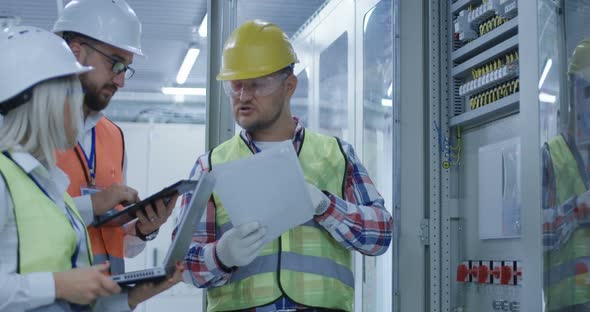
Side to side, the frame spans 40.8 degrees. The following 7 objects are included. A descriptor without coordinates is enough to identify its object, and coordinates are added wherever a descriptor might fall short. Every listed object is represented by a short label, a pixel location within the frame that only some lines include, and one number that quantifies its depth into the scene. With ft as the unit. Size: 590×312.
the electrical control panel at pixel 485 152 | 10.71
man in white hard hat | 8.03
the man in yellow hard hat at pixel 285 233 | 8.23
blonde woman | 5.62
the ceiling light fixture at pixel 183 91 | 28.81
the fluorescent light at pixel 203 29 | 20.85
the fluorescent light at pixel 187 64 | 24.36
